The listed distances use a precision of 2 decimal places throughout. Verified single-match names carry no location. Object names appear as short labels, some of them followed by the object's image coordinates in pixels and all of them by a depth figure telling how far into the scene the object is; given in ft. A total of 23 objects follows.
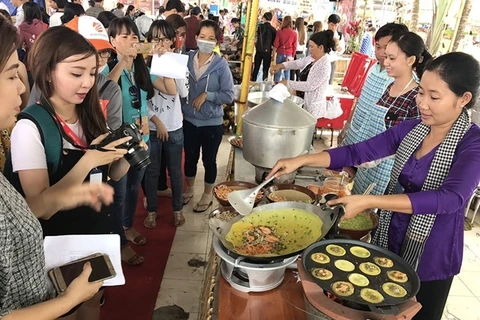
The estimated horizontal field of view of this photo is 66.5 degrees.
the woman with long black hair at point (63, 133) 4.61
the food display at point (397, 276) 4.03
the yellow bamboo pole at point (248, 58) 11.53
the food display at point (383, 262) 4.30
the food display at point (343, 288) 3.73
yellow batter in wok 4.83
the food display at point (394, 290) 3.76
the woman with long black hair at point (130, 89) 8.01
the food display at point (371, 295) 3.63
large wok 4.54
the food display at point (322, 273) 3.99
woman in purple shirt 4.52
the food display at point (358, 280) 3.96
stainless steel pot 6.89
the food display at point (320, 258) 4.26
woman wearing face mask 10.63
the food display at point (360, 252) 4.47
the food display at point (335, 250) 4.43
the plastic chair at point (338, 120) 17.43
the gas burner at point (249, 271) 4.47
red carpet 8.05
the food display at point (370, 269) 4.15
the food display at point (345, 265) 4.19
